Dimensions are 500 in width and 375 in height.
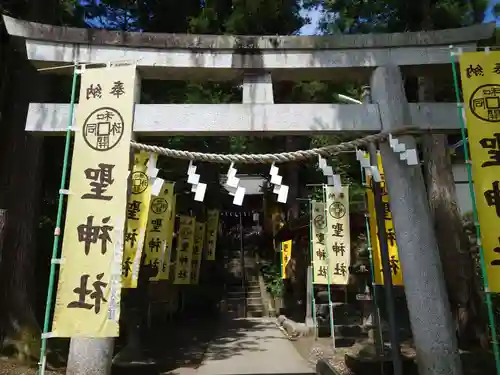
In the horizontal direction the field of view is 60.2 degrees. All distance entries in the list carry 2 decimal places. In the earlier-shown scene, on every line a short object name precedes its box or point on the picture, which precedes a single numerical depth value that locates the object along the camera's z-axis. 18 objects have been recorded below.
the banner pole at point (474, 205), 4.21
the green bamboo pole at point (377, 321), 7.45
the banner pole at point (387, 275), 5.55
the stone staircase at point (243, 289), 20.22
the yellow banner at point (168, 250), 9.40
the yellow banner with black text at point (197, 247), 14.47
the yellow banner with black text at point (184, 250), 13.20
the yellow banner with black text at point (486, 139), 4.38
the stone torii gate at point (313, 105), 4.83
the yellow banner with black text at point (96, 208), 4.16
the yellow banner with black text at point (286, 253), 15.68
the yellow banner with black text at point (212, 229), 16.11
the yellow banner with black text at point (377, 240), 6.64
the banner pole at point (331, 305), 9.95
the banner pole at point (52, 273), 4.06
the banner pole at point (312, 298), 11.33
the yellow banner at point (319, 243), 10.73
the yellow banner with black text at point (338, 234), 9.78
